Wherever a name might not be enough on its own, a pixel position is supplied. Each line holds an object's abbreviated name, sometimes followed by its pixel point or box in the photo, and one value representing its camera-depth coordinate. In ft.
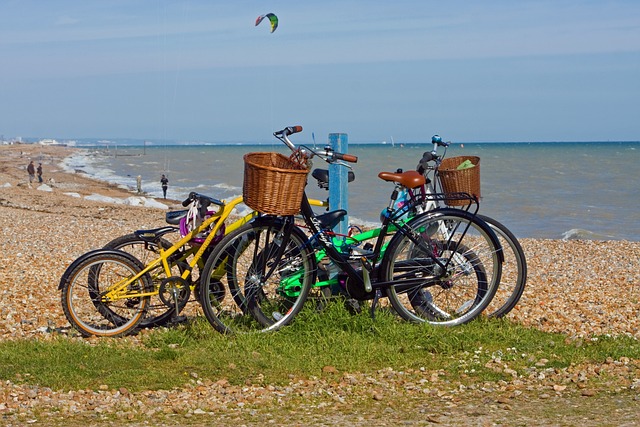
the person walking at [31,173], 127.44
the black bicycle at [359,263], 20.48
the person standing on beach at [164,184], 110.69
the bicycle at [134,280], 20.79
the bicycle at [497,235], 21.57
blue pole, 24.47
